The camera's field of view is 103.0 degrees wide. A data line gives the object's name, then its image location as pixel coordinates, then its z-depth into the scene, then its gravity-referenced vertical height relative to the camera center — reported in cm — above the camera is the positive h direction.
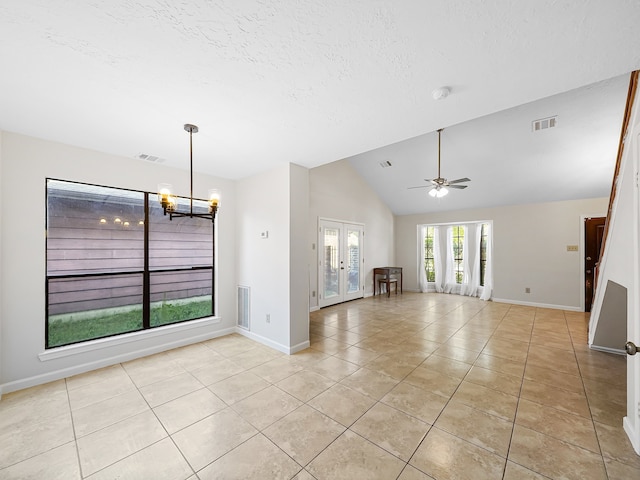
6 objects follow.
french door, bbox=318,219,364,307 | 607 -51
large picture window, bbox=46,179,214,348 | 301 -28
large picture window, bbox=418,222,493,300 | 718 -51
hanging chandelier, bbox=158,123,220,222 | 240 +44
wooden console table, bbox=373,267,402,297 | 734 -87
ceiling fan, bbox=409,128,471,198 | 428 +97
